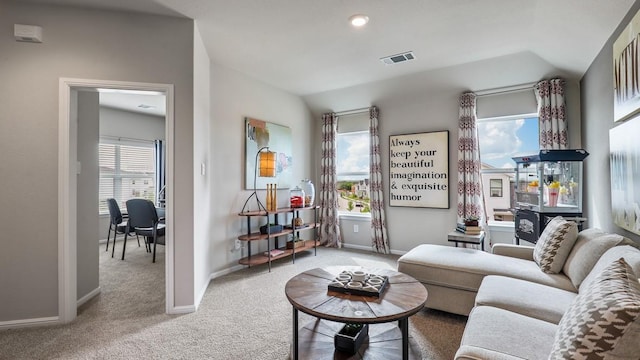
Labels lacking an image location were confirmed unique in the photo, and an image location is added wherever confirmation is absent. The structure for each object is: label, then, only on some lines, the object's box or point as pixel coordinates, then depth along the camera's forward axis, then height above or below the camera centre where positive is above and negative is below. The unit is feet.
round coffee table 5.29 -2.27
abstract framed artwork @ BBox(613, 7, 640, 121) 5.99 +2.37
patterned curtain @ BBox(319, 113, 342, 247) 17.01 -0.13
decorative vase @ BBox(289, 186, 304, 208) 14.40 -0.77
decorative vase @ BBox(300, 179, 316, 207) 15.30 -0.37
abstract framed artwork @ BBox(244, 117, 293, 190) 13.46 +1.80
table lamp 12.87 +0.88
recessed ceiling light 8.65 +4.84
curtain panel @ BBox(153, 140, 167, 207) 21.26 +1.46
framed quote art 14.05 +0.65
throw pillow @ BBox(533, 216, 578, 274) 7.23 -1.58
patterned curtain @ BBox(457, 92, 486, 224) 13.08 +0.85
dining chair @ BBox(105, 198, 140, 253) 15.61 -1.64
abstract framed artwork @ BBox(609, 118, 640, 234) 6.08 +0.15
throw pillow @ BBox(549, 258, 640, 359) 2.81 -1.45
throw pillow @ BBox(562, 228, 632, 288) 6.15 -1.54
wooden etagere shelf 12.46 -2.56
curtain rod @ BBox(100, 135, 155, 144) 19.04 +3.16
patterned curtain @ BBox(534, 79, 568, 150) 11.21 +2.53
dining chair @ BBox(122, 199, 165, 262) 14.10 -1.62
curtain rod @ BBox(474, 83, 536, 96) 12.21 +3.92
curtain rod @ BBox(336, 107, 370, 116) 16.44 +4.06
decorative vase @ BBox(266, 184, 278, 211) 13.43 -0.71
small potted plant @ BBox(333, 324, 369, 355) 6.10 -3.22
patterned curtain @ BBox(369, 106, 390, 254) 15.47 -0.46
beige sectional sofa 3.85 -2.31
